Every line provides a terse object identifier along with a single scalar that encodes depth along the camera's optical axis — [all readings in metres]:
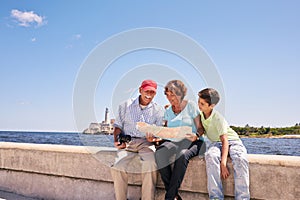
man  2.83
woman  2.65
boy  2.54
